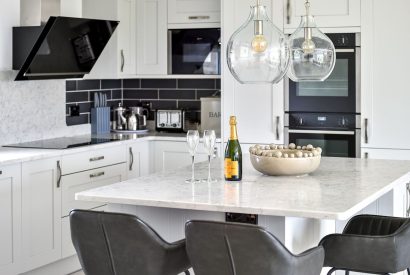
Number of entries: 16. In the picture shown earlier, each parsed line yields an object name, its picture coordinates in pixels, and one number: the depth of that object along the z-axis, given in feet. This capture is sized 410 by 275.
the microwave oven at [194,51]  21.29
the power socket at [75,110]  20.92
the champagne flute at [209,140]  12.62
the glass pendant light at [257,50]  11.40
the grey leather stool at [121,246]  10.34
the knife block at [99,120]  21.65
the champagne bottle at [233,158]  12.53
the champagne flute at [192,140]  12.60
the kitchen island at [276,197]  10.64
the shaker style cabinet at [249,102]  19.79
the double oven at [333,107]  19.08
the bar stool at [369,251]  11.18
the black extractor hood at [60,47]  17.29
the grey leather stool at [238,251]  9.46
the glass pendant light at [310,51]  12.89
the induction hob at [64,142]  17.76
